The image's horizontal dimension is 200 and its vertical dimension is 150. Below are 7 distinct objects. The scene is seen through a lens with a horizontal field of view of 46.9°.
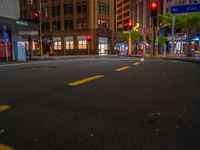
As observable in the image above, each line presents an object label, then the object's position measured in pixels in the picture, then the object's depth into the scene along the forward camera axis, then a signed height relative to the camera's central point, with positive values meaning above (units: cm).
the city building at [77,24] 4966 +623
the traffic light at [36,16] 2309 +363
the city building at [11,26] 2034 +243
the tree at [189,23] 2631 +328
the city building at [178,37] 4680 +302
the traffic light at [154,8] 1858 +348
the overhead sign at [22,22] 2010 +268
